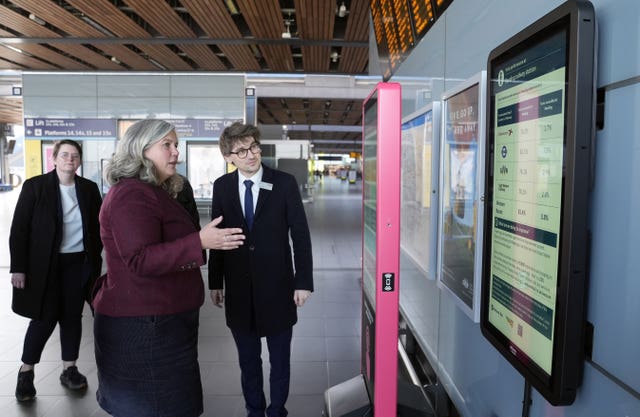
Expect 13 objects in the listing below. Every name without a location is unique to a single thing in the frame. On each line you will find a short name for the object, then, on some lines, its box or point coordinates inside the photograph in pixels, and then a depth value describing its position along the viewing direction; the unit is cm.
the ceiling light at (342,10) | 673
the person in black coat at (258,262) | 266
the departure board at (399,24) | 290
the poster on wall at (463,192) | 206
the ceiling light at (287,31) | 741
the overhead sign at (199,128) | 1113
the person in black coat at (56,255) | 322
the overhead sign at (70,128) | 1112
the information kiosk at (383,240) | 183
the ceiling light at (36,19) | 718
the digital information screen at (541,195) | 115
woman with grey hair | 183
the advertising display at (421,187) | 271
